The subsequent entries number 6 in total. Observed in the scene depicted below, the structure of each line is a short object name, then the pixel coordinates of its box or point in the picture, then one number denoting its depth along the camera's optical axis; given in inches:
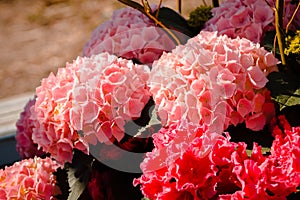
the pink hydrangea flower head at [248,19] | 64.1
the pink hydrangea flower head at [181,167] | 54.4
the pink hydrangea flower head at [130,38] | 64.8
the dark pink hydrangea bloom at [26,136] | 67.1
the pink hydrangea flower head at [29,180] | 62.7
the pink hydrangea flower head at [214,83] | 58.1
